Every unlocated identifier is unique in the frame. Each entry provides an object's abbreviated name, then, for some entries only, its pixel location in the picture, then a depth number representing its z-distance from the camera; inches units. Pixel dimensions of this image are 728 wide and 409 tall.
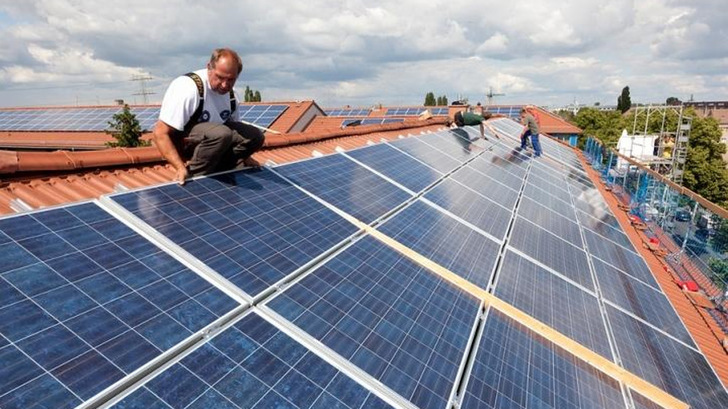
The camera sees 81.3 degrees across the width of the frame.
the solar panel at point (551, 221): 353.1
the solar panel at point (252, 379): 99.1
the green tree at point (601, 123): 2738.7
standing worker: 771.4
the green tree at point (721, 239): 565.3
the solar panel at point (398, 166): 328.5
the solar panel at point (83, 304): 91.1
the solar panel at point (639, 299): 269.6
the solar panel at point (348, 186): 239.3
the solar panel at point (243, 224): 150.6
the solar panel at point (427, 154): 419.5
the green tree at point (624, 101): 4433.6
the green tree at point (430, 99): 4330.7
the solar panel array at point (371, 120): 1673.2
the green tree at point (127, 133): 1034.7
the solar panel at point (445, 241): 220.4
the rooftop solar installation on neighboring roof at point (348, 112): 2105.7
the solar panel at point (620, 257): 342.6
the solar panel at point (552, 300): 206.5
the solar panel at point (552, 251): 278.0
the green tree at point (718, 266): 454.1
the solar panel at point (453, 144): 517.7
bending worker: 811.4
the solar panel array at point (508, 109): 2128.9
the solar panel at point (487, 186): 381.7
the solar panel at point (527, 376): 147.2
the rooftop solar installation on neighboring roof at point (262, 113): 1433.2
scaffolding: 1478.8
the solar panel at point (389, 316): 134.2
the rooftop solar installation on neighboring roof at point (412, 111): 1990.7
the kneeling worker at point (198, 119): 198.1
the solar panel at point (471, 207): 299.0
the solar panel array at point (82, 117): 1405.0
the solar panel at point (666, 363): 203.8
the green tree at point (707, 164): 1883.6
